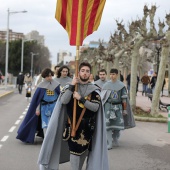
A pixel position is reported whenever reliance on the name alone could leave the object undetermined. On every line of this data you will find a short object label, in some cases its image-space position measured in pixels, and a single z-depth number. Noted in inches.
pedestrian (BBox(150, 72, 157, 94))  981.4
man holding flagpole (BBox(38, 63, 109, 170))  211.8
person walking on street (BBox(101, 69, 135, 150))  365.2
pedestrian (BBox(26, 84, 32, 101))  943.7
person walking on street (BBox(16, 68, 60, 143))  357.1
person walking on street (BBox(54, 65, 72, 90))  408.5
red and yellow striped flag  222.2
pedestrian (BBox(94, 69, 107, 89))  408.8
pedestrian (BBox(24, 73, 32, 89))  1039.9
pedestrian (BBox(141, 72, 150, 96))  1206.3
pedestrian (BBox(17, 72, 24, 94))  1267.5
